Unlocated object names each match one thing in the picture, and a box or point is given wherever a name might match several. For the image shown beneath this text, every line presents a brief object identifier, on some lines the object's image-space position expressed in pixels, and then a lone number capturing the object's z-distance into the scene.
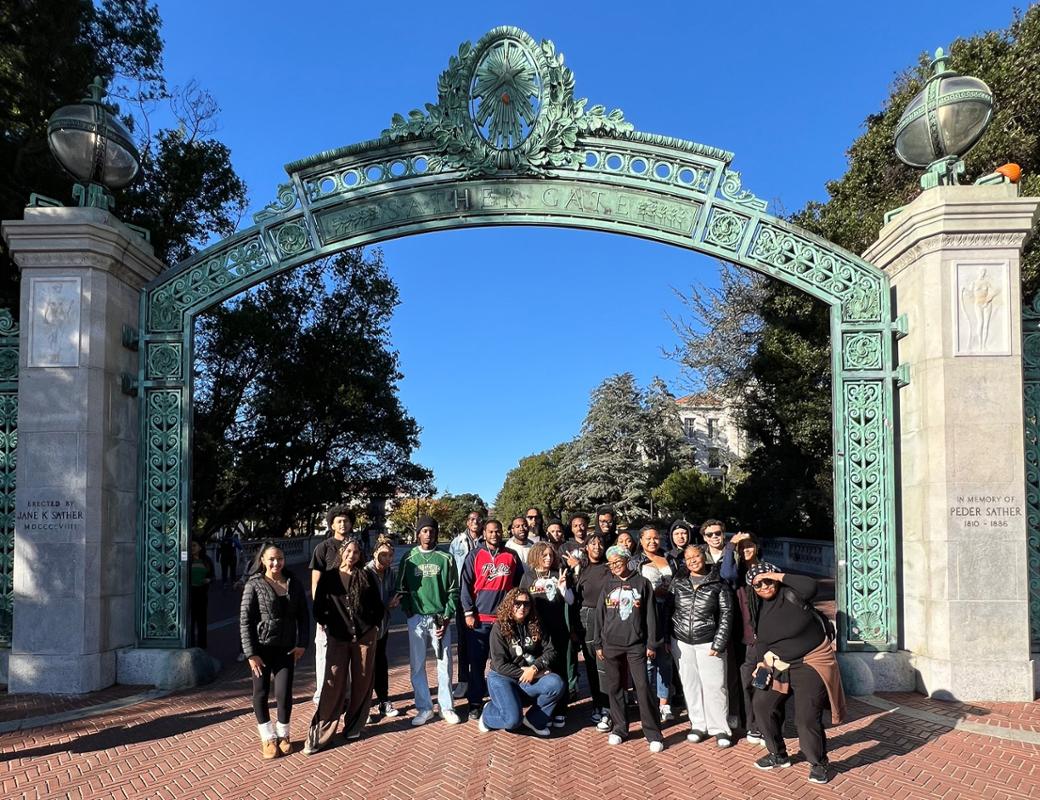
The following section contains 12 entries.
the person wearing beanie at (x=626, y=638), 5.53
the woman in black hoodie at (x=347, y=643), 5.60
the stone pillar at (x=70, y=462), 6.99
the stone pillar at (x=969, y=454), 6.61
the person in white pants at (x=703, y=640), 5.52
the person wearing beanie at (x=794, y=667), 4.84
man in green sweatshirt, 6.27
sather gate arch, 7.60
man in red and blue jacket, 6.43
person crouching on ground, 5.77
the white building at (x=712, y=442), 45.81
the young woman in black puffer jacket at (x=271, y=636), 5.34
